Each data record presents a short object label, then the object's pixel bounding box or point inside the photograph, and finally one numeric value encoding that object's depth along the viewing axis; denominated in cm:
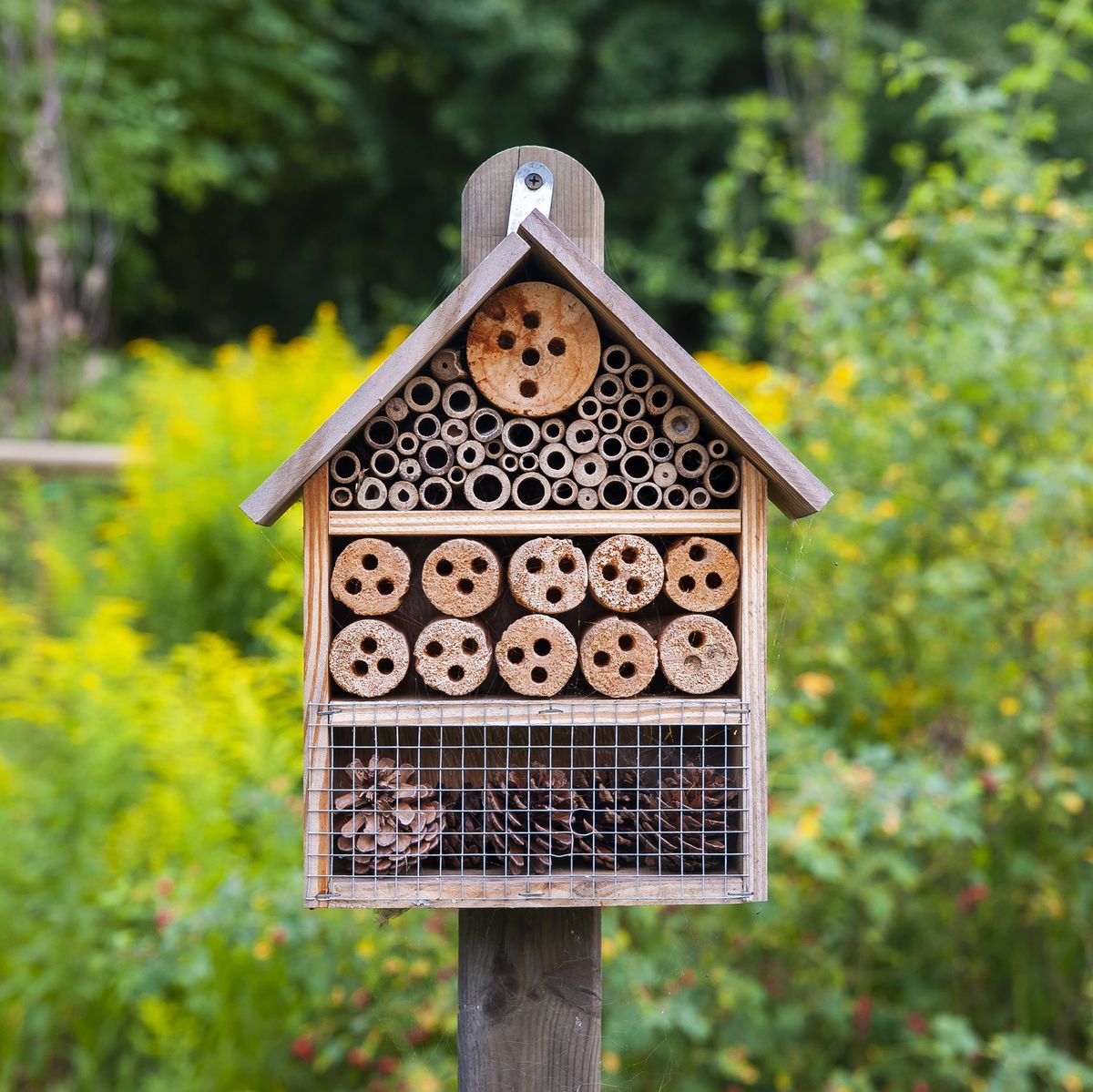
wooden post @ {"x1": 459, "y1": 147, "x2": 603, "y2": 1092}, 149
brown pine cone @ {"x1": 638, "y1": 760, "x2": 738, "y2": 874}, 141
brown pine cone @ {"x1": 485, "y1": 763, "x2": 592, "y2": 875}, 139
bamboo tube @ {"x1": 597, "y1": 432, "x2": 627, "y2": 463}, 143
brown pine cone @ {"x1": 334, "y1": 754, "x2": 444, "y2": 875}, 139
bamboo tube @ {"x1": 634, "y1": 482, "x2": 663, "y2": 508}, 143
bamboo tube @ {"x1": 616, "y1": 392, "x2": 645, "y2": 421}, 144
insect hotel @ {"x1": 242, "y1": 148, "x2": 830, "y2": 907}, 139
